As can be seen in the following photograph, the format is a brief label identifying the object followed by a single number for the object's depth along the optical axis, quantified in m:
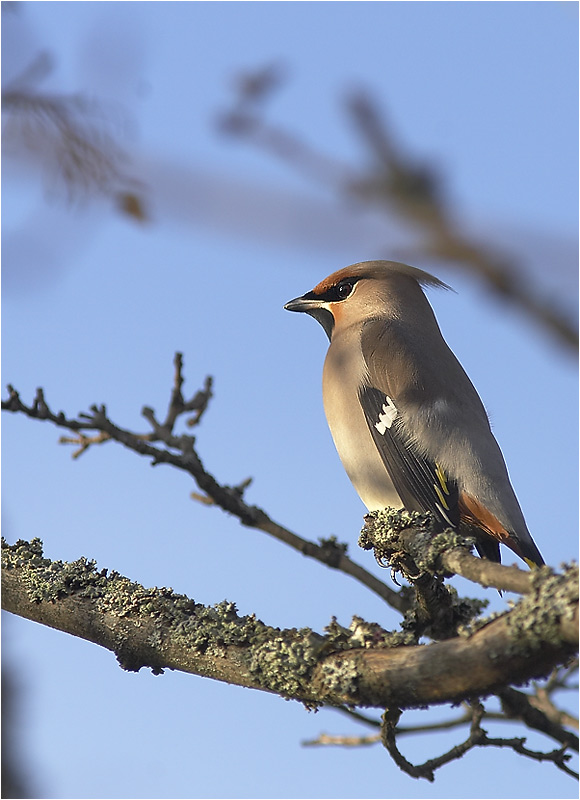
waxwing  8.05
